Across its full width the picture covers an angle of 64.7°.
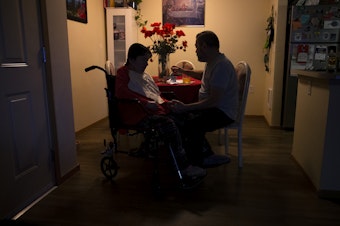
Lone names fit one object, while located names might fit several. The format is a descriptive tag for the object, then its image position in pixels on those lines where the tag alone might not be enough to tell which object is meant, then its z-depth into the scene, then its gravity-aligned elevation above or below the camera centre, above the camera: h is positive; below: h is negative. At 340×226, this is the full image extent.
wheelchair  1.93 -0.64
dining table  2.67 -0.33
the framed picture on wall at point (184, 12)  4.45 +0.72
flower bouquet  2.79 +0.16
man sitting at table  2.00 -0.34
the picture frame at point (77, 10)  3.27 +0.58
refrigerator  3.35 +0.24
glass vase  2.95 -0.14
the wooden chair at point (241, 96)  2.36 -0.35
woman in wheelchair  1.92 -0.39
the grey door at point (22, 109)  1.61 -0.34
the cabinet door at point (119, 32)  4.30 +0.39
